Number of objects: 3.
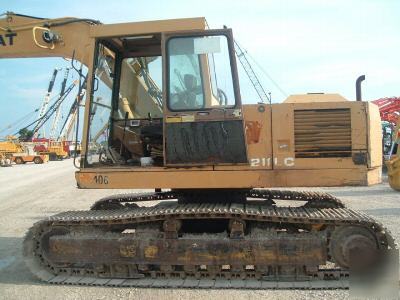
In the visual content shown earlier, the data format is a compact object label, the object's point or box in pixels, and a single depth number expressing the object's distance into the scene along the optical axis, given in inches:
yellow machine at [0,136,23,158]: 1517.0
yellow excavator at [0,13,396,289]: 216.4
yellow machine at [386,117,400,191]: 577.9
